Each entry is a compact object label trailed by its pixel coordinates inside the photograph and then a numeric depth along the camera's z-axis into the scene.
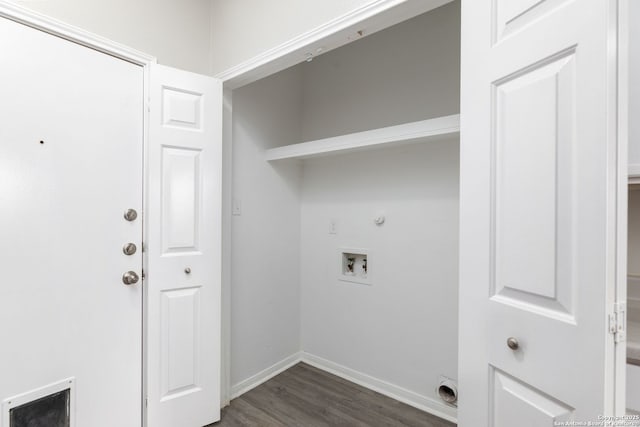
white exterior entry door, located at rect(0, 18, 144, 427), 1.17
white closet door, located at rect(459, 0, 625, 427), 0.62
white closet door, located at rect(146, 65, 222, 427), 1.52
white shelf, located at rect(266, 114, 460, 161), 1.51
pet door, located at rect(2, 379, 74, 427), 1.16
